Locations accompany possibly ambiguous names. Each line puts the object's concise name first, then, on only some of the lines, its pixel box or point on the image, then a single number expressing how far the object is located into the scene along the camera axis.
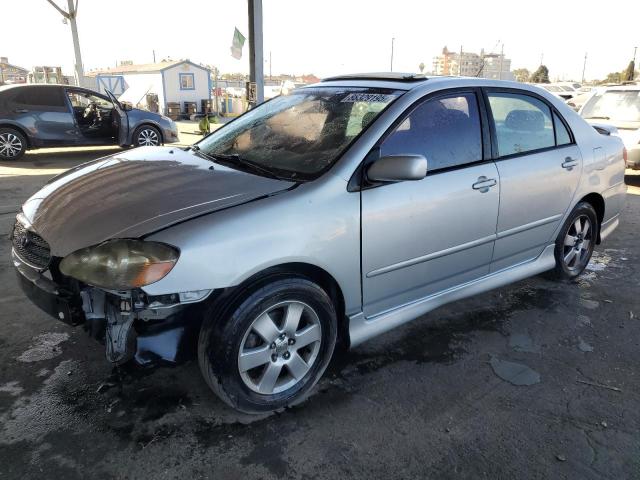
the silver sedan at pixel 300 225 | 2.21
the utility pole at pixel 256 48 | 10.49
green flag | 13.44
